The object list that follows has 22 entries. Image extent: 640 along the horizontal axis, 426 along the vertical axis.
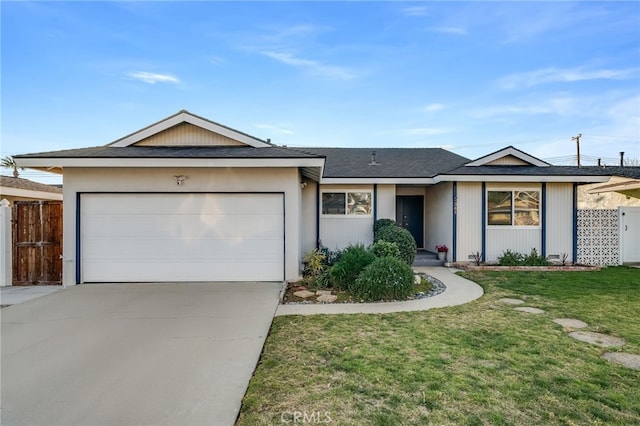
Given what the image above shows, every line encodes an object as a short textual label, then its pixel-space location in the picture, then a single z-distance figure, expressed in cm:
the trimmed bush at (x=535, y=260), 1020
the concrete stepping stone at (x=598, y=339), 415
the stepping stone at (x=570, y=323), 487
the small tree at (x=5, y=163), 2581
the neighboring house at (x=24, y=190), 1467
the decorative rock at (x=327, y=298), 644
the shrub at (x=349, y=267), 717
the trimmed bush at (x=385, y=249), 853
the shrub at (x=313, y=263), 838
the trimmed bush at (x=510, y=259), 1032
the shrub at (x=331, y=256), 1008
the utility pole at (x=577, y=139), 2886
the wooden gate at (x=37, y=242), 757
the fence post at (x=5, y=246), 742
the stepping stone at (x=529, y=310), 559
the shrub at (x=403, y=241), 942
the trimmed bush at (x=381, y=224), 1091
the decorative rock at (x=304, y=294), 669
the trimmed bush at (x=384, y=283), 650
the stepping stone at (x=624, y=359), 357
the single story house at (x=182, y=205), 757
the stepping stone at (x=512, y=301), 621
